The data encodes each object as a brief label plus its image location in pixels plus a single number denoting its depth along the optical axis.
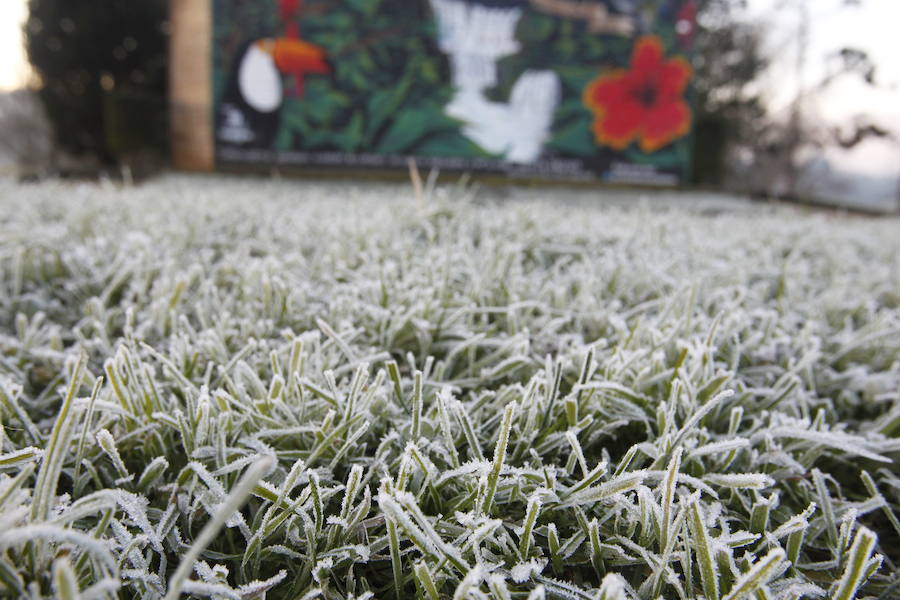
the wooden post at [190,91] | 7.82
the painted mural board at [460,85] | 7.70
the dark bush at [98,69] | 7.76
